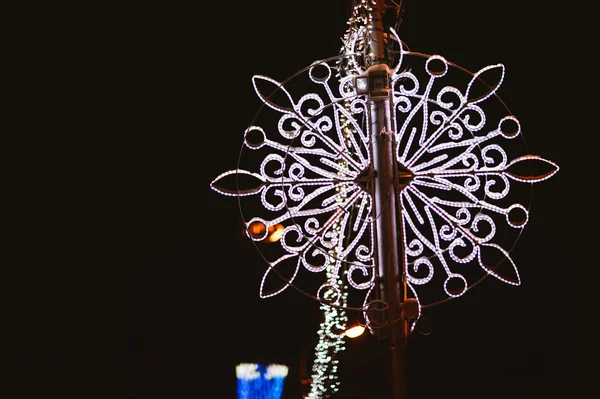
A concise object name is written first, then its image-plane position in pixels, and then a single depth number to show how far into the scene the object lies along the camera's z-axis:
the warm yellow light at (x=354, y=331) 10.25
